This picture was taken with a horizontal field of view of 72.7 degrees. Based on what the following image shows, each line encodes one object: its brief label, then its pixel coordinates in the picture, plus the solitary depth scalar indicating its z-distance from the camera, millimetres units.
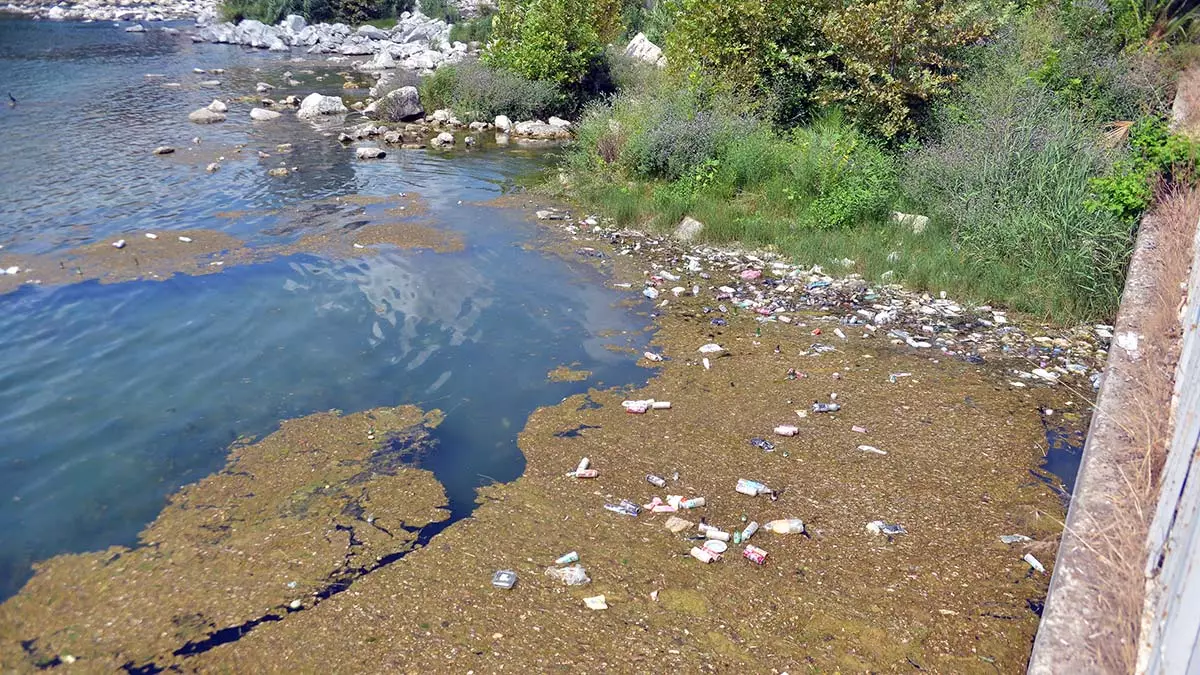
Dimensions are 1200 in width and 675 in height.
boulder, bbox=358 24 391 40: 32031
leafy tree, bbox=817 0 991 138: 10008
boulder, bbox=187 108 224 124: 16453
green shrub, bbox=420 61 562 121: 16984
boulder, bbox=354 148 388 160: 13891
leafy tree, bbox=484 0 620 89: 17281
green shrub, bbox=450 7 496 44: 29375
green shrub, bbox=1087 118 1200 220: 7375
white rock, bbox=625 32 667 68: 20734
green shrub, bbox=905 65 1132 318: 7414
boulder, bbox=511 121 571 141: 16406
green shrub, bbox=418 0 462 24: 35038
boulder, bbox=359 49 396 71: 25875
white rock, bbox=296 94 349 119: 17359
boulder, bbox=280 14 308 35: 32625
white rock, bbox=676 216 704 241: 9766
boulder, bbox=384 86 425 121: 17062
